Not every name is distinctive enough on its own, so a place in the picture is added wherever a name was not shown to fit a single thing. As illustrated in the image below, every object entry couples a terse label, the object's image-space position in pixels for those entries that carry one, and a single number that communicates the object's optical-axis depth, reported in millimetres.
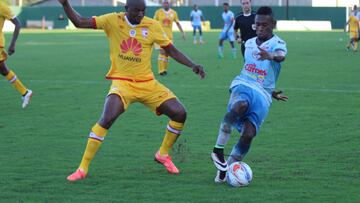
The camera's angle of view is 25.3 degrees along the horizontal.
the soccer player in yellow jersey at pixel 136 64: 8969
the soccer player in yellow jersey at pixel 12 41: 14836
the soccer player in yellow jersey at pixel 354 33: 36631
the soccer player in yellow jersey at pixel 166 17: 25453
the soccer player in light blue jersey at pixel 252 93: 8398
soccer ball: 8266
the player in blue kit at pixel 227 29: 30359
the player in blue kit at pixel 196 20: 46131
